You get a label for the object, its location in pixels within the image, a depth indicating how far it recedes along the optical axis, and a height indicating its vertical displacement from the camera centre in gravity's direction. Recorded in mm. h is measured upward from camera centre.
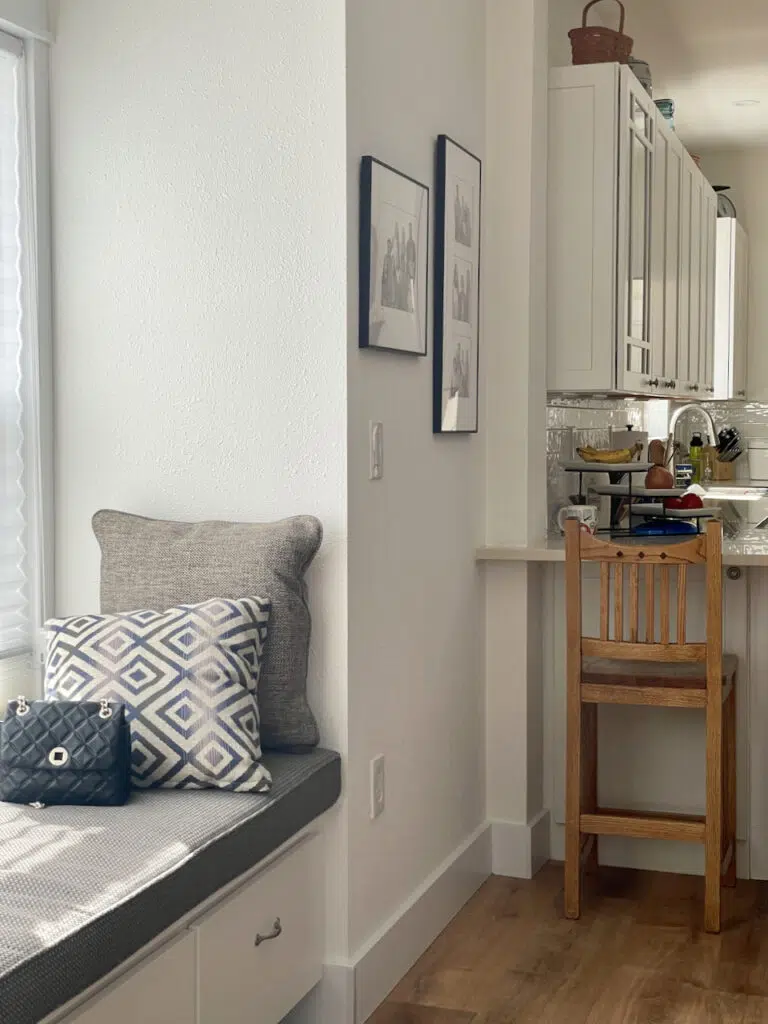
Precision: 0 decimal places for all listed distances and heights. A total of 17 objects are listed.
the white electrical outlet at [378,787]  2682 -719
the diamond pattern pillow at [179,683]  2232 -418
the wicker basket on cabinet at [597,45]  3730 +1181
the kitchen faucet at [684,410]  6223 +155
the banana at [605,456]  4191 -26
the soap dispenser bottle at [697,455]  6930 -37
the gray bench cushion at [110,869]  1613 -619
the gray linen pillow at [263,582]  2434 -259
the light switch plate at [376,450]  2641 -5
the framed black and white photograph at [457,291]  3021 +386
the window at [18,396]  2654 +109
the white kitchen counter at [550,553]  3250 -274
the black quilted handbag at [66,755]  2111 -509
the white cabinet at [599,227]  3629 +651
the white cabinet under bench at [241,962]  1835 -828
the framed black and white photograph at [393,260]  2559 +399
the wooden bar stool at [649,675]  3029 -571
